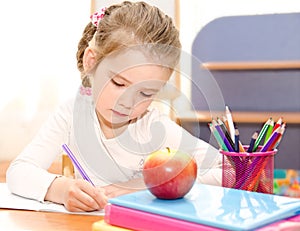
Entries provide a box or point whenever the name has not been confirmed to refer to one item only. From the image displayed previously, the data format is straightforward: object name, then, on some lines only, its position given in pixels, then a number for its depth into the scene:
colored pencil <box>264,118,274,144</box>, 1.17
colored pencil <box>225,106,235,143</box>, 1.19
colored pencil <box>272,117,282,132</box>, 1.15
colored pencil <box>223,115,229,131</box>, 1.22
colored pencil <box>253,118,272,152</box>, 1.16
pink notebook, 0.87
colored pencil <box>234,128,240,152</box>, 1.16
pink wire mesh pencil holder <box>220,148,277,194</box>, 1.14
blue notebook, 0.86
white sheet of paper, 1.16
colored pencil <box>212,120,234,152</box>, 1.16
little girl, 1.12
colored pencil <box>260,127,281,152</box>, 1.14
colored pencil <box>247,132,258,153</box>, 1.15
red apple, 0.97
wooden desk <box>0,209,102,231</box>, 1.05
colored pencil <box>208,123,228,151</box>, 1.16
